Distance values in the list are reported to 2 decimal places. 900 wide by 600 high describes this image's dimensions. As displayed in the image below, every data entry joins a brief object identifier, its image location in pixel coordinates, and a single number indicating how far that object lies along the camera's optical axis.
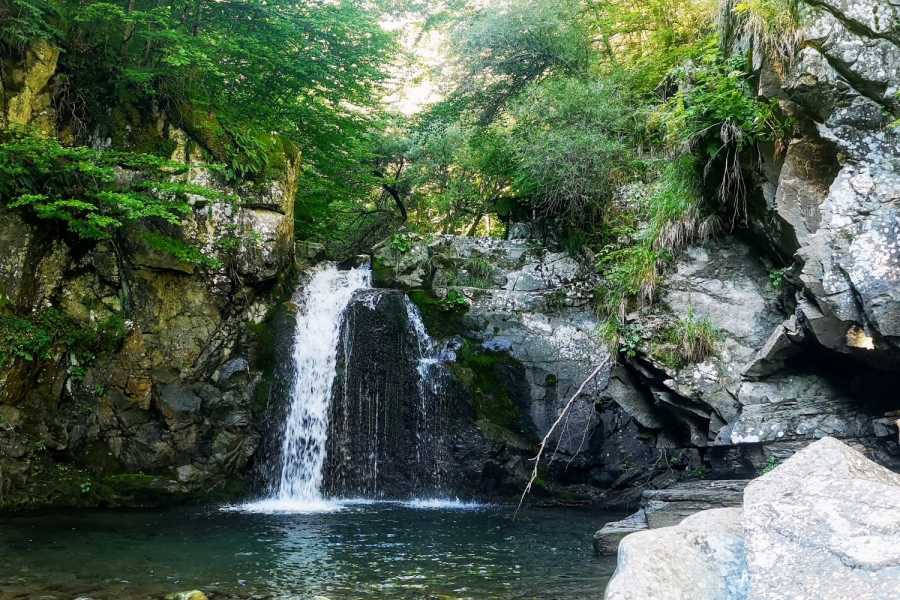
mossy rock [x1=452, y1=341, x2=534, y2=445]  11.02
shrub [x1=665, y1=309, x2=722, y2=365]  9.31
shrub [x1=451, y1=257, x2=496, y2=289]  12.84
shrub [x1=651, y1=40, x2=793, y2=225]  8.36
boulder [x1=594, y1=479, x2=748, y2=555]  7.00
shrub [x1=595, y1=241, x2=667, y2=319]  10.20
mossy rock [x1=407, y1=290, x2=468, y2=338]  12.02
